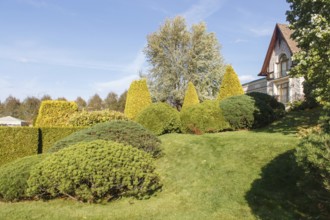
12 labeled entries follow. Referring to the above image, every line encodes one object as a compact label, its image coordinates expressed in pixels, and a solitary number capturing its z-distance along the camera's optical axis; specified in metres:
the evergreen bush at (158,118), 14.81
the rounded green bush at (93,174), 7.85
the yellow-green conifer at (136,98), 22.14
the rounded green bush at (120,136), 10.66
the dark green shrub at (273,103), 17.12
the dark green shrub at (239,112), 15.54
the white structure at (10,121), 39.94
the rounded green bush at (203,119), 15.59
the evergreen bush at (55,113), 18.02
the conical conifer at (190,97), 28.98
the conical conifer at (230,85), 21.70
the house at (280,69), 30.31
